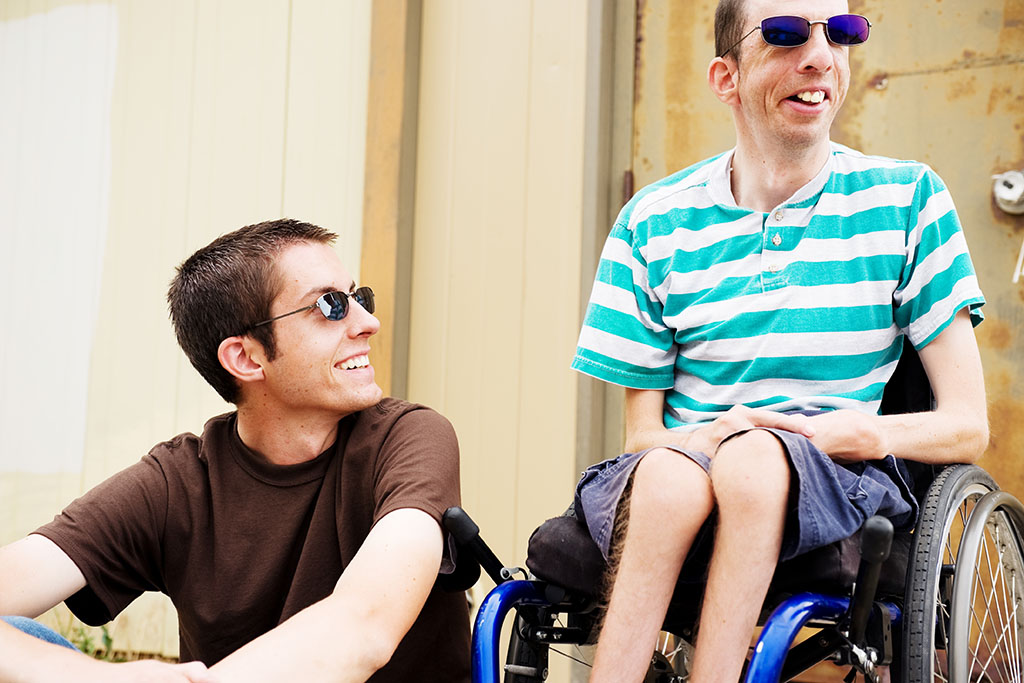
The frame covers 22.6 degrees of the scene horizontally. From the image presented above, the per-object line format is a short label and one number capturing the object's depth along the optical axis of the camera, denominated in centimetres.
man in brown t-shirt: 308
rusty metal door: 377
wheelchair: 283
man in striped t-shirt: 285
